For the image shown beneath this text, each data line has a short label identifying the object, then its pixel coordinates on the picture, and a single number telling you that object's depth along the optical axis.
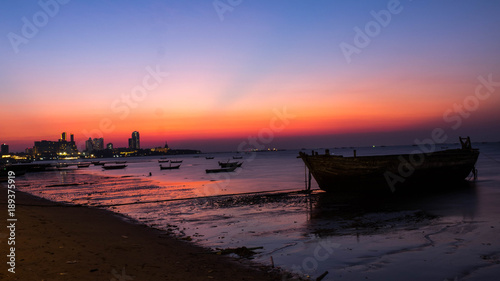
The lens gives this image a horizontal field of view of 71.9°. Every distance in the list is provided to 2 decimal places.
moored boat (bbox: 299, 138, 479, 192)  26.27
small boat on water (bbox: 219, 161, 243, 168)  71.21
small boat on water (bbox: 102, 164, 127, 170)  90.97
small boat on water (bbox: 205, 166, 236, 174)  64.29
